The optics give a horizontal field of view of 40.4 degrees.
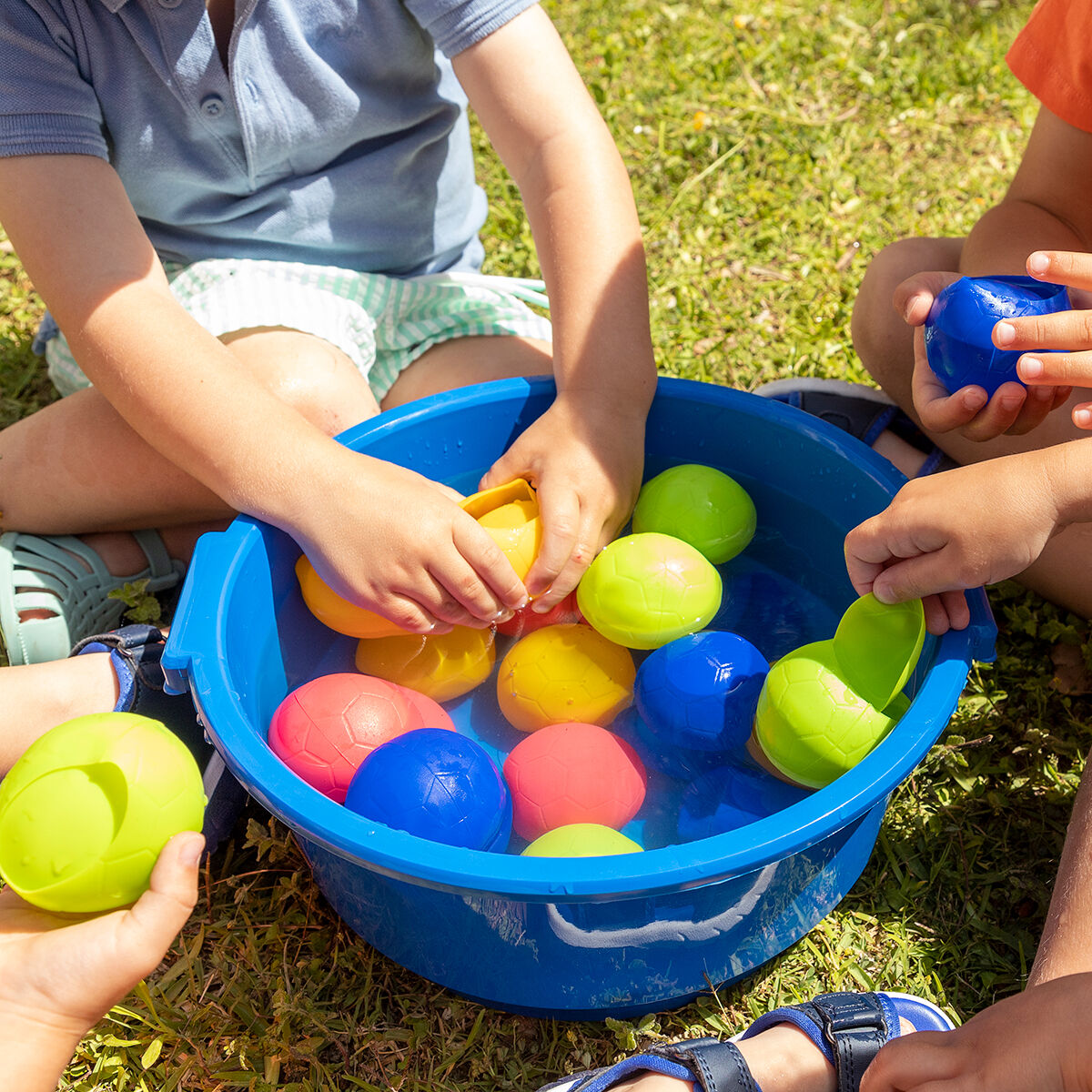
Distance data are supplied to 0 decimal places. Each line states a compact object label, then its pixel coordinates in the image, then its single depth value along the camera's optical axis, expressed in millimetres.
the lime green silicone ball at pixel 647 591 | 646
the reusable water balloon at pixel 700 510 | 686
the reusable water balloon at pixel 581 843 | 579
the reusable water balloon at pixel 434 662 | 677
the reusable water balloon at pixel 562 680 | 655
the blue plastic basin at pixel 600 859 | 508
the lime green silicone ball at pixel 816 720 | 579
